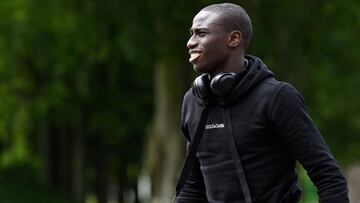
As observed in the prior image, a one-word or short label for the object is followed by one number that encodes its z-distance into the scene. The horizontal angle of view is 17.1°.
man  4.54
